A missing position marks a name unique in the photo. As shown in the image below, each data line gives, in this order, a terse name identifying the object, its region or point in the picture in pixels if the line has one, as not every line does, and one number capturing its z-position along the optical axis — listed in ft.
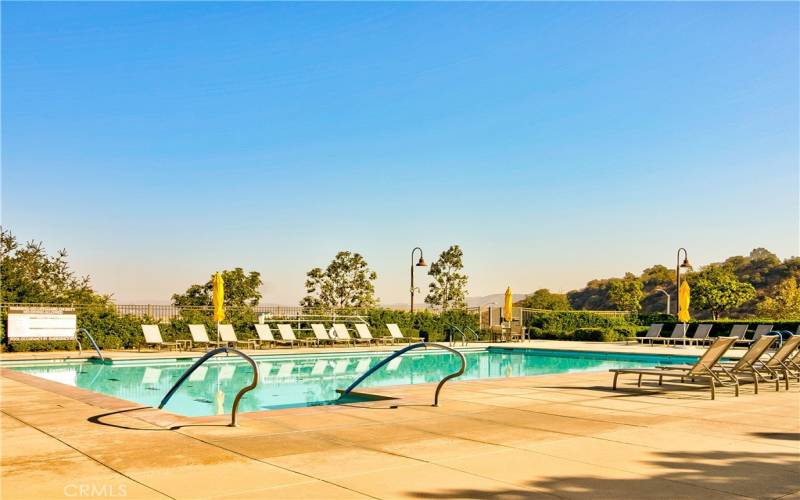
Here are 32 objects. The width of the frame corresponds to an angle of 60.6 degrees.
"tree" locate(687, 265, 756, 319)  148.05
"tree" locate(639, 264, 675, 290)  245.45
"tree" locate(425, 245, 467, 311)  161.55
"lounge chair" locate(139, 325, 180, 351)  63.10
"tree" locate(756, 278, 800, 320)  133.28
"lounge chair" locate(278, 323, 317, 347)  70.64
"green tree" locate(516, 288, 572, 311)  223.94
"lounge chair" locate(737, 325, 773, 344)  72.56
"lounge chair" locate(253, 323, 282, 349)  69.24
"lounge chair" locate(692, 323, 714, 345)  82.58
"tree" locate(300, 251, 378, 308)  145.79
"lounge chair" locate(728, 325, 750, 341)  80.43
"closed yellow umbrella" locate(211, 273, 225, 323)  65.26
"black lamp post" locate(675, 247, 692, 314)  99.55
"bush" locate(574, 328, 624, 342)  93.50
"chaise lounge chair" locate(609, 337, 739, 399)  30.50
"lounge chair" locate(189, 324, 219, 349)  63.82
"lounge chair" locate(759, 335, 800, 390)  35.47
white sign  59.52
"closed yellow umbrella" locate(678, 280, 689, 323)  83.71
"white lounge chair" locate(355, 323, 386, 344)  77.05
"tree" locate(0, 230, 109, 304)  86.02
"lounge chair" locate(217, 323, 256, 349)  66.33
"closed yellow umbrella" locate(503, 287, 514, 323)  85.49
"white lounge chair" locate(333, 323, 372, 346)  74.28
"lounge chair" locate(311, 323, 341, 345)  72.79
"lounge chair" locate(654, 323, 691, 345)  83.25
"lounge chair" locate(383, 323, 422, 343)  80.09
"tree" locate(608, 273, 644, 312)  212.89
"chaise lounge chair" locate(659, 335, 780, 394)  33.01
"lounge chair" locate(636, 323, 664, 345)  87.56
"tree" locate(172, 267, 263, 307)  134.62
